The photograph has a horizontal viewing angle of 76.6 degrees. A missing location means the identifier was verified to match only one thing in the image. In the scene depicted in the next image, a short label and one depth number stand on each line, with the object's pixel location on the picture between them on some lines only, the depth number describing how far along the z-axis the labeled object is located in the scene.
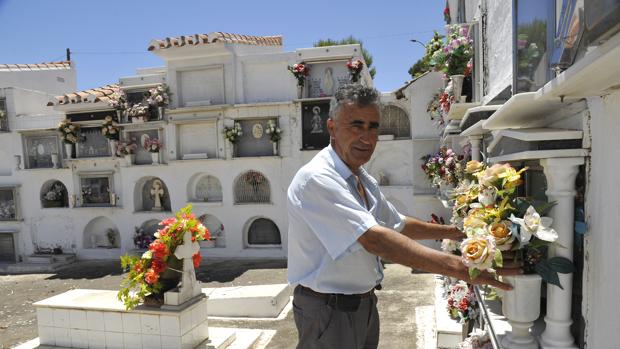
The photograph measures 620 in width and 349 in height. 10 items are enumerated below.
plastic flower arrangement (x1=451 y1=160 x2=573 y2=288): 1.85
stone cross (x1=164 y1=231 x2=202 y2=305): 5.68
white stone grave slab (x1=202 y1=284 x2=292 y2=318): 7.71
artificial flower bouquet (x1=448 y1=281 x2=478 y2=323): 4.23
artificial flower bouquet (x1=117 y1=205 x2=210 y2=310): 5.78
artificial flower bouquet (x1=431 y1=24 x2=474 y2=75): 5.84
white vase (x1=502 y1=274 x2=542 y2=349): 2.03
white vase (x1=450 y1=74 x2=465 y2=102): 5.87
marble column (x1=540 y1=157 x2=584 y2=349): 1.88
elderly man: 2.16
